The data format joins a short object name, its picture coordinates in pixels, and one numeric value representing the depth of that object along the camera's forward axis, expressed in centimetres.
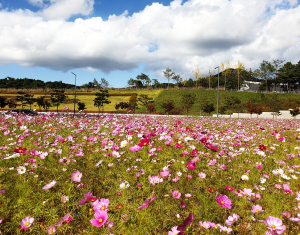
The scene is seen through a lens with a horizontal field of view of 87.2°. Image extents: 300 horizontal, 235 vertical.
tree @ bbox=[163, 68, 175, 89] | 8162
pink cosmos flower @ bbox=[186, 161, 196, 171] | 202
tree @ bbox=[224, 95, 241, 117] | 2762
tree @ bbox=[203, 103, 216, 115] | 2719
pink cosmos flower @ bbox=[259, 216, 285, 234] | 117
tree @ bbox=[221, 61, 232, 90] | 6418
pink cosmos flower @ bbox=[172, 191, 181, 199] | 172
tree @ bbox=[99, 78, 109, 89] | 9352
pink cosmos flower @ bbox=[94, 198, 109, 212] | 120
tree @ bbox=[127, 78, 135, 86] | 9525
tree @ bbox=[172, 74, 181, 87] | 8941
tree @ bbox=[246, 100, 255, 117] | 2588
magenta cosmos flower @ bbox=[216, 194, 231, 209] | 145
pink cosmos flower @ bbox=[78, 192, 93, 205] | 119
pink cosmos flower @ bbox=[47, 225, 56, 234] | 136
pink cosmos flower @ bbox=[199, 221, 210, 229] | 144
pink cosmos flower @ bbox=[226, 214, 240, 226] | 146
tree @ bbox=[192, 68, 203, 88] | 7944
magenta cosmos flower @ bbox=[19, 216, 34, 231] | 133
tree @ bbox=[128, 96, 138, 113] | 3206
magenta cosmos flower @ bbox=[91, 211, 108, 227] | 107
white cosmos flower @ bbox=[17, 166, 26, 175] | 210
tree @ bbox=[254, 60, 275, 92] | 6238
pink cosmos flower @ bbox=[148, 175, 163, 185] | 178
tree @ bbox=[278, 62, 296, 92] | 5709
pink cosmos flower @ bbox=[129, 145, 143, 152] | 194
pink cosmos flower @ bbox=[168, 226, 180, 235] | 123
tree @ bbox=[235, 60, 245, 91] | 6287
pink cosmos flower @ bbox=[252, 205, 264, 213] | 160
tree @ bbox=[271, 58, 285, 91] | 6138
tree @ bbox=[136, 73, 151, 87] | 9012
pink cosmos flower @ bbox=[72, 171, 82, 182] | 172
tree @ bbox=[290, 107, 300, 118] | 2320
